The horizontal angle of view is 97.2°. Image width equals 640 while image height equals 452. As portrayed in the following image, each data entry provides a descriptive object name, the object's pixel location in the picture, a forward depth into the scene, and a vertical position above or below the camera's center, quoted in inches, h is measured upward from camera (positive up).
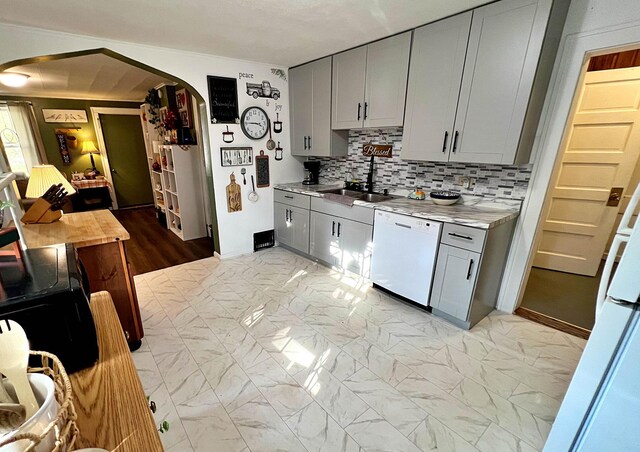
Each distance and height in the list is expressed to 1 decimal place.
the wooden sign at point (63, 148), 220.8 -10.4
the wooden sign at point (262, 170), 142.3 -14.7
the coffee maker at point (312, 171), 152.3 -15.4
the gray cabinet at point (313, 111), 127.0 +13.8
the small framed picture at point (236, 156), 131.2 -7.6
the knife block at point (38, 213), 76.3 -20.8
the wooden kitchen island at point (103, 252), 65.7 -27.1
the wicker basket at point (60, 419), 14.5 -16.3
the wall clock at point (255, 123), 133.6 +8.0
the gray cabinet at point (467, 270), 82.6 -37.1
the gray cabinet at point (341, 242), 114.2 -41.8
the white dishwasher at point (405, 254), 91.7 -36.8
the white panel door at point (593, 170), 110.0 -8.2
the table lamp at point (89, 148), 228.4 -10.0
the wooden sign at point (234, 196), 136.6 -26.9
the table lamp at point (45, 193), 76.6 -15.6
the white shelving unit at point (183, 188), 158.9 -28.7
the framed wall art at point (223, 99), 122.6 +16.9
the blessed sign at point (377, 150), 123.5 -2.8
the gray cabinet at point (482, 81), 74.2 +18.6
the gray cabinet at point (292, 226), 138.5 -42.0
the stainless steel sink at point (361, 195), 122.2 -22.9
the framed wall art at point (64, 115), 214.8 +14.4
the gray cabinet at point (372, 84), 99.9 +22.0
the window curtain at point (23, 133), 200.2 -0.1
